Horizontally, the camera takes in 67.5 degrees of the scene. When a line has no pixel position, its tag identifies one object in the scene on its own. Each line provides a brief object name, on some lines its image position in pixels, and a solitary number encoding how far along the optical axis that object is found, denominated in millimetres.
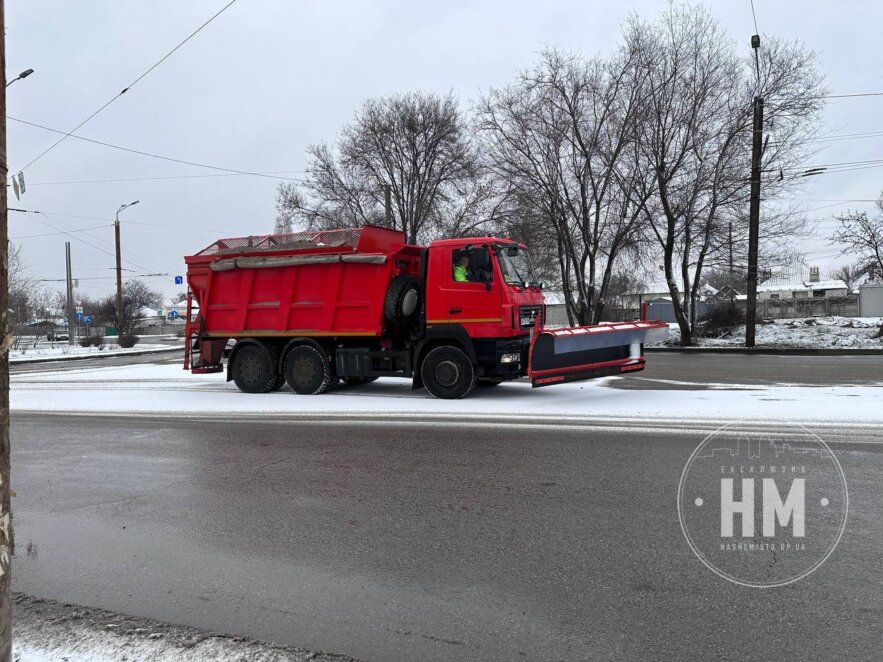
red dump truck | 11555
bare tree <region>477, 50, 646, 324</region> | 27078
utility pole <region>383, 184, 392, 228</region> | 31231
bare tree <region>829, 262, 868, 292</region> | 86094
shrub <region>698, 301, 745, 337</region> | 29812
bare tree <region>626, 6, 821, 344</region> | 25781
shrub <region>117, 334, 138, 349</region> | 41406
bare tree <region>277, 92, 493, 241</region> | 35125
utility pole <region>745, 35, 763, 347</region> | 24469
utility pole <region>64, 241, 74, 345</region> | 41344
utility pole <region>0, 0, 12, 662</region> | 2387
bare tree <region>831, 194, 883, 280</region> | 27703
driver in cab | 11664
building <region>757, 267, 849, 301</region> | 81062
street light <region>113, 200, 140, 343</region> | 39750
